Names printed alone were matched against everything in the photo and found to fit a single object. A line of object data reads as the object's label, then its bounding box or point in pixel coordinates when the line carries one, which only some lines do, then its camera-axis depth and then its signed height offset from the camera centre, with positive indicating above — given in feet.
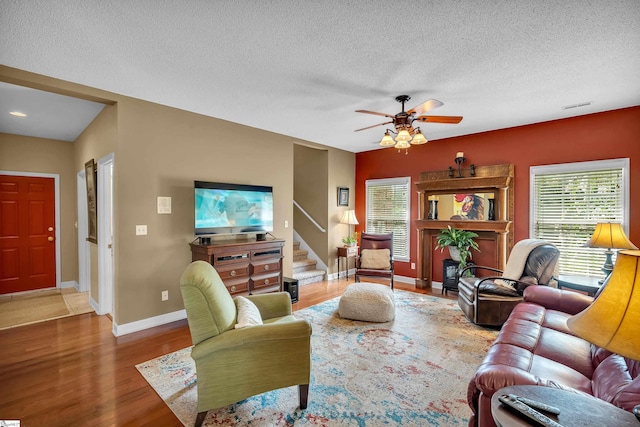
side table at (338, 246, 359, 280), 19.26 -2.69
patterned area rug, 6.47 -4.56
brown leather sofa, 4.48 -2.97
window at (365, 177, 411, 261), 18.72 +0.07
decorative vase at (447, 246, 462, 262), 15.53 -2.30
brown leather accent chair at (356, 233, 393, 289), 15.89 -2.60
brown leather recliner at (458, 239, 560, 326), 10.79 -2.98
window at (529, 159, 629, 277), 11.93 +0.22
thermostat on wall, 11.57 +0.30
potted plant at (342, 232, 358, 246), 19.67 -2.01
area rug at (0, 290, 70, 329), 12.02 -4.38
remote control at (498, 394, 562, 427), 3.26 -2.39
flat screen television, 12.19 +0.18
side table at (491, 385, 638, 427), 3.34 -2.46
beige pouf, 11.77 -3.84
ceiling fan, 9.61 +3.01
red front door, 15.24 -1.09
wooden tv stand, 11.50 -2.12
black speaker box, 14.25 -3.74
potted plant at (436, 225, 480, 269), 15.34 -1.75
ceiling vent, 11.25 +4.13
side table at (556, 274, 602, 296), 10.07 -2.65
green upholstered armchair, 5.94 -2.93
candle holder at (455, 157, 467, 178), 15.99 +2.70
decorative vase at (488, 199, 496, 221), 15.07 -0.04
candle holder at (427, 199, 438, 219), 17.15 +0.10
